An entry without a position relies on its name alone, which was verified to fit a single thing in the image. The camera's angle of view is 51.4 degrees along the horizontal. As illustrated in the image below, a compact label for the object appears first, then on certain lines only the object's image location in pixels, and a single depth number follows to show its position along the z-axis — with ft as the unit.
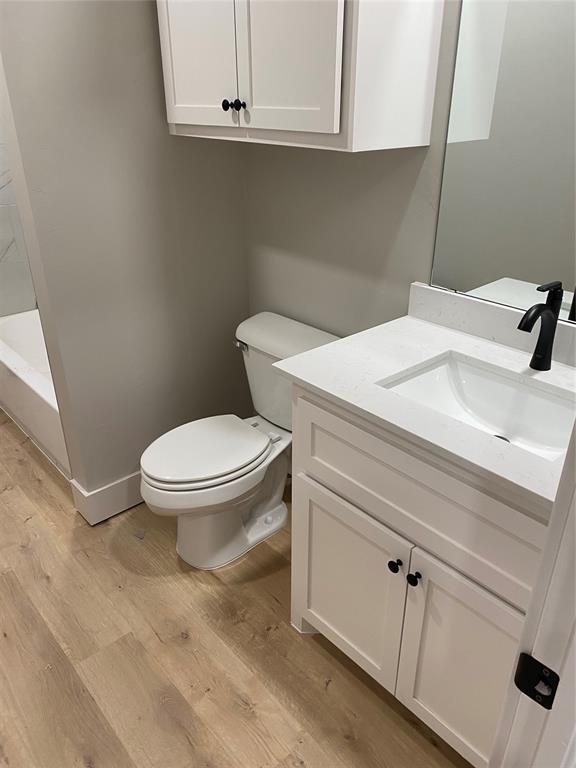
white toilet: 6.04
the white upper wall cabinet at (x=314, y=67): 4.38
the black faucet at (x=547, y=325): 4.55
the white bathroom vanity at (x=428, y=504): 3.65
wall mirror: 4.47
